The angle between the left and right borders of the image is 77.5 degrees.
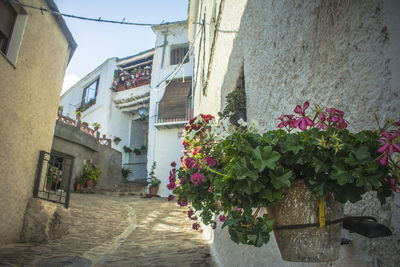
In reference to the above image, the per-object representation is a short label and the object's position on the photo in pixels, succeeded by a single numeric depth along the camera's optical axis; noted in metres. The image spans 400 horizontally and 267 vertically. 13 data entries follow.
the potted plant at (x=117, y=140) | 15.41
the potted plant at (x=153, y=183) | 12.64
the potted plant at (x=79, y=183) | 10.88
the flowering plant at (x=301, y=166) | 0.74
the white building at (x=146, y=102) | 13.87
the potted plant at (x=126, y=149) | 15.95
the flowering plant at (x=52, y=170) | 8.18
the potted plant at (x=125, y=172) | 14.91
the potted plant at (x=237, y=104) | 3.00
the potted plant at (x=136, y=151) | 16.19
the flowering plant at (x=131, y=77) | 16.03
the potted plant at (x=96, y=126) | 13.38
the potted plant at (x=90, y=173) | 11.34
